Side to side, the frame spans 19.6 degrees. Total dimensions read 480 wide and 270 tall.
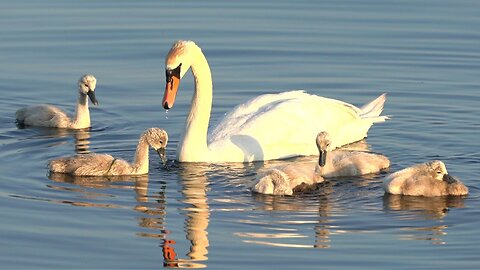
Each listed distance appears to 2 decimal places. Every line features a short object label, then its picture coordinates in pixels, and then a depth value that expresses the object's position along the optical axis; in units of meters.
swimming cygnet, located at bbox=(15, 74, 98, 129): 17.62
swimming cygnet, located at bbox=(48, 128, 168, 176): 14.88
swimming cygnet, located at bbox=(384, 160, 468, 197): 13.98
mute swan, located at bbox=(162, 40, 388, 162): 15.76
